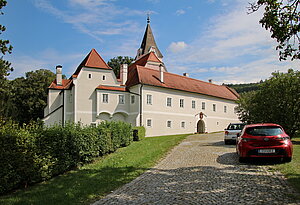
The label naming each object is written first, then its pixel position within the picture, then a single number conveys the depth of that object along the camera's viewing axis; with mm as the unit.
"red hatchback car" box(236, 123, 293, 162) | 9953
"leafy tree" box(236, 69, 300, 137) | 19469
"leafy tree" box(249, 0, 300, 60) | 7266
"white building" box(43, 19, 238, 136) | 34019
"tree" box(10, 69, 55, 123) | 47031
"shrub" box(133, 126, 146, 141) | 24145
